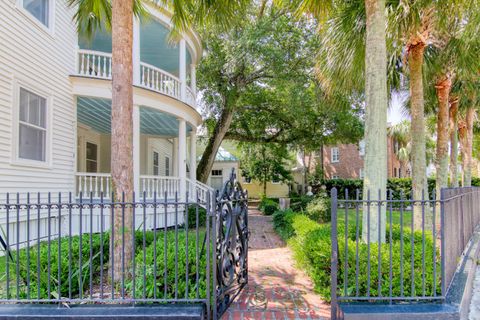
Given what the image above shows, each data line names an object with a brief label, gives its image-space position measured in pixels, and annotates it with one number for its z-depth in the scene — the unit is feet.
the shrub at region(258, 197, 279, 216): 54.80
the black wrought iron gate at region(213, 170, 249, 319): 12.86
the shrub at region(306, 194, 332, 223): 39.01
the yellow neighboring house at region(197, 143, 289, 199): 98.12
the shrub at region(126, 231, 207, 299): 12.39
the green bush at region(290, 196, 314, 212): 47.16
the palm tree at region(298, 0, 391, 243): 15.83
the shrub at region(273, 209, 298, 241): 29.06
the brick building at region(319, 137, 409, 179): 99.91
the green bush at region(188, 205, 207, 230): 38.01
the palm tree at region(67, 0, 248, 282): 13.74
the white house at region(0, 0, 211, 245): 24.26
